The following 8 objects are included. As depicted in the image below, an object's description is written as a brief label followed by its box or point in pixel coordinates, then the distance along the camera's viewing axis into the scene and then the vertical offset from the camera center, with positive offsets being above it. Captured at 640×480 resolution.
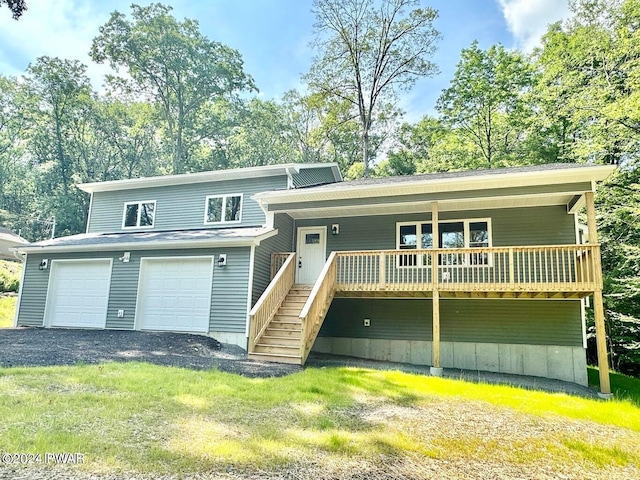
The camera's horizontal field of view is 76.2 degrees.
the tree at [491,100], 19.81 +10.50
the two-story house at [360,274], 9.27 +0.80
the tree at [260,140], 29.41 +11.69
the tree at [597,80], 14.04 +9.34
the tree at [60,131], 26.45 +11.05
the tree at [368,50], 22.48 +14.38
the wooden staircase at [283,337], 8.81 -0.76
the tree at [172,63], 26.11 +15.37
